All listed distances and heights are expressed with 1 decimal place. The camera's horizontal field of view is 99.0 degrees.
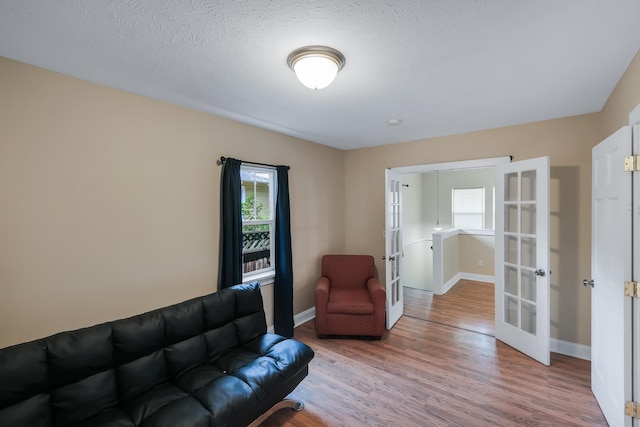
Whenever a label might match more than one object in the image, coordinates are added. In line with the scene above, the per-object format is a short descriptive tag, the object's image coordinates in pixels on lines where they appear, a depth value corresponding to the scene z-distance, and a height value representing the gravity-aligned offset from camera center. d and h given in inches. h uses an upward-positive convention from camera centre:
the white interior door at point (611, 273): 64.8 -17.3
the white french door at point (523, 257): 105.6 -20.0
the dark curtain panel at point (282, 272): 130.3 -29.3
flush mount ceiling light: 62.4 +34.2
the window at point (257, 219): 125.6 -4.1
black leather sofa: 55.9 -40.7
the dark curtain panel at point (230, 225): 107.7 -5.8
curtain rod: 108.2 +19.9
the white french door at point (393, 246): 140.3 -19.3
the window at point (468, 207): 227.0 +1.7
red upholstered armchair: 127.1 -47.3
